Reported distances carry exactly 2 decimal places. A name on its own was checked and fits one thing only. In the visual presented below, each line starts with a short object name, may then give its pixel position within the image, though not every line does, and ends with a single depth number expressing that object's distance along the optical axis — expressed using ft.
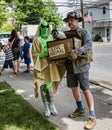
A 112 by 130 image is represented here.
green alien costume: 20.04
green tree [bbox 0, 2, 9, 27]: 100.71
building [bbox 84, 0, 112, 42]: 181.88
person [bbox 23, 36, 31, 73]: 42.05
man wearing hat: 18.15
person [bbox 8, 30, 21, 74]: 41.78
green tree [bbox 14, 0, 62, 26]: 215.92
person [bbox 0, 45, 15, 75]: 41.88
